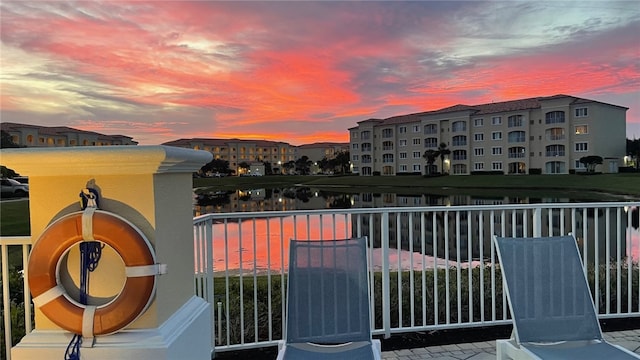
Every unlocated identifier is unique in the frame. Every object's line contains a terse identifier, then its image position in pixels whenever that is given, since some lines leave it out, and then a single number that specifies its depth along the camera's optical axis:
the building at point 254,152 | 78.19
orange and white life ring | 1.43
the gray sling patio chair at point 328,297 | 2.84
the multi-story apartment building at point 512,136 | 46.03
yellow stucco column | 1.44
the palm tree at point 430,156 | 54.47
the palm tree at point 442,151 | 54.25
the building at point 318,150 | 97.12
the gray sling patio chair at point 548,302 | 2.65
